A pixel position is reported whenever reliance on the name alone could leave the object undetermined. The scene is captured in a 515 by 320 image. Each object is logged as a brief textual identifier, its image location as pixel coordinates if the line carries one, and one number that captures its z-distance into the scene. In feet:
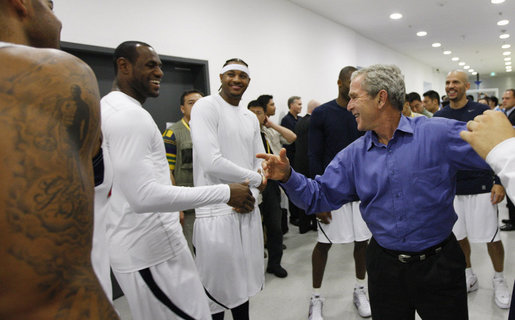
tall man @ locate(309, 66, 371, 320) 8.13
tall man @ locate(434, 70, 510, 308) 8.64
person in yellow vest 9.86
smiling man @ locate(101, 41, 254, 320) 4.25
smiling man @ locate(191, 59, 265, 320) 6.04
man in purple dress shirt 4.67
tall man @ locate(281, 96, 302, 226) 16.65
